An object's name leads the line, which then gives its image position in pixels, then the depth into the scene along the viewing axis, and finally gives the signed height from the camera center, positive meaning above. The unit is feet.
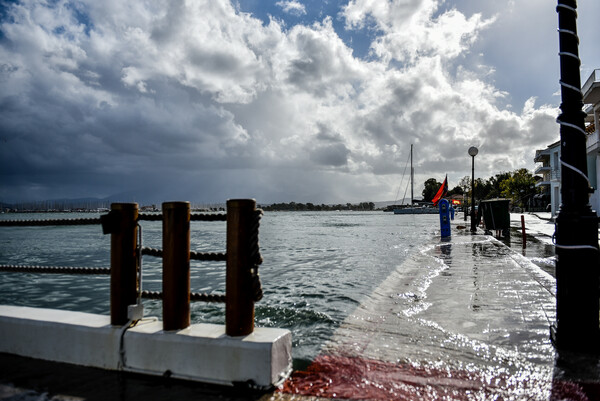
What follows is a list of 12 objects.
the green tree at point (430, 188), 501.56 +24.99
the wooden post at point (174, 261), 9.89 -1.32
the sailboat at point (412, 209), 367.54 -1.53
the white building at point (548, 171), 144.15 +18.63
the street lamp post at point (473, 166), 64.44 +7.85
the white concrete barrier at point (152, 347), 9.07 -3.46
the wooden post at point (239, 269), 9.41 -1.45
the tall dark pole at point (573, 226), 10.96 -0.58
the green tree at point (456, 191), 520.67 +22.84
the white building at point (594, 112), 89.12 +24.76
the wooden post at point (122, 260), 10.21 -1.33
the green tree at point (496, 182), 349.66 +25.25
